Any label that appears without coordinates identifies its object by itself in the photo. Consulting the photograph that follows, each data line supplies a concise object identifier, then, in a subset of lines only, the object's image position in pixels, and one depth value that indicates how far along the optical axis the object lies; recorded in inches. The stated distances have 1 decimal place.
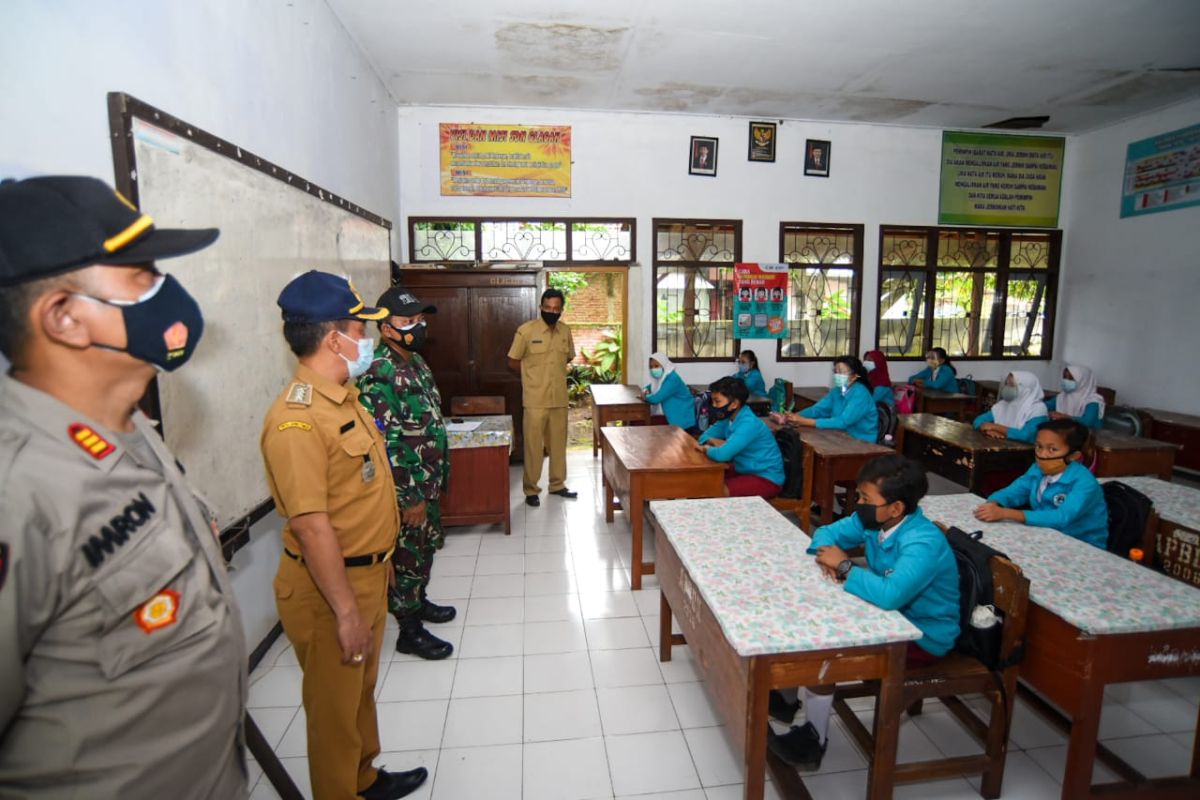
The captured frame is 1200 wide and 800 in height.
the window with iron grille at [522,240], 239.0
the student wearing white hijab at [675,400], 197.3
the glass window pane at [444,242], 238.4
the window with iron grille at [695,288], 257.1
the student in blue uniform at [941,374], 256.8
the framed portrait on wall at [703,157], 248.7
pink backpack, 244.4
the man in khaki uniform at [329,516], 56.2
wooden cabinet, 214.4
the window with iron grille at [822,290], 264.5
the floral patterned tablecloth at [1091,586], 63.5
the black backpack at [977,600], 71.0
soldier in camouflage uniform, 99.6
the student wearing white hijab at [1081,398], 197.6
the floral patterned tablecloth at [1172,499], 94.0
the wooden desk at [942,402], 251.6
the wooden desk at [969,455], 146.0
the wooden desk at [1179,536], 90.3
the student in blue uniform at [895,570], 66.2
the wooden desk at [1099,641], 63.7
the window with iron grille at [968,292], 271.4
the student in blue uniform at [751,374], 253.8
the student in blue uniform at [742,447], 131.2
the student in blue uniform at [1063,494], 91.1
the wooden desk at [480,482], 156.3
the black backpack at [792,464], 141.6
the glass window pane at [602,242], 247.6
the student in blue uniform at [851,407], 164.9
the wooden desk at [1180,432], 203.8
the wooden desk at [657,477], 125.0
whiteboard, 75.7
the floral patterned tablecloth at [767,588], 60.1
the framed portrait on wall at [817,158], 255.9
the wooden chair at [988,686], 68.7
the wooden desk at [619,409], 211.6
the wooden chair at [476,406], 204.5
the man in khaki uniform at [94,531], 28.3
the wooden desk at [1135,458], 145.6
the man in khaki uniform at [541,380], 186.5
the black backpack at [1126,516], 94.0
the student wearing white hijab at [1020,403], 179.2
